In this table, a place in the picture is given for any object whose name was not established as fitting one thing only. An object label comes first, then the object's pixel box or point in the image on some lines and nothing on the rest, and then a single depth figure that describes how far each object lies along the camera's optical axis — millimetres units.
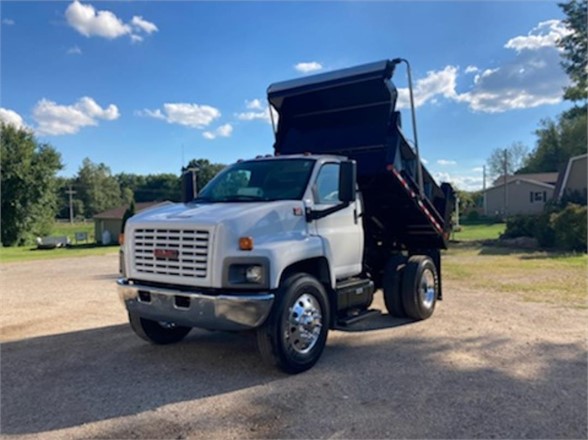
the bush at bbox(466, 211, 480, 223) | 49497
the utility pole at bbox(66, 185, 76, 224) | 72112
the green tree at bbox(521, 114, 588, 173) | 56694
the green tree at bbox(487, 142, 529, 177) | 79500
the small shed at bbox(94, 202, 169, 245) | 48016
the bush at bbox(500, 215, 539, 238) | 21781
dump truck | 4902
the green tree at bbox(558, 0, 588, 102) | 26812
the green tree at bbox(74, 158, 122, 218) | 90188
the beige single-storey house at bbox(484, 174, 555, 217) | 49625
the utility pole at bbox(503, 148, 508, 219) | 50812
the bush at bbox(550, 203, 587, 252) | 17719
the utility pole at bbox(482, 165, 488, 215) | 57716
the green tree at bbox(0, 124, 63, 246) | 43594
